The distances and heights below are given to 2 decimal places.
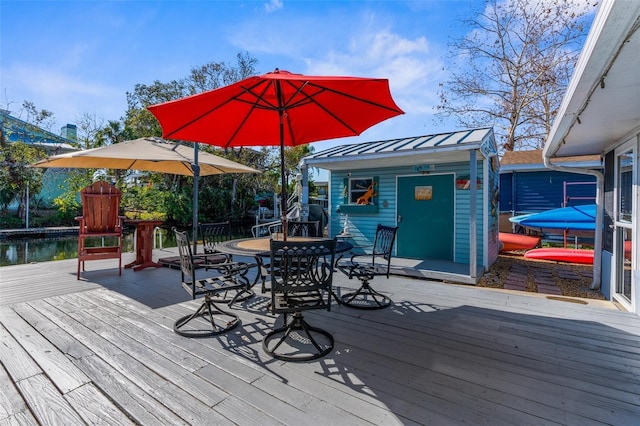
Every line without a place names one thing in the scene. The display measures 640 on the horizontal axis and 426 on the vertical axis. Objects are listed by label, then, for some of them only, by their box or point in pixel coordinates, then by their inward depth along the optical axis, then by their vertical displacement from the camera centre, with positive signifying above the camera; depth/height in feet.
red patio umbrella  8.09 +3.26
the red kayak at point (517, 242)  24.99 -2.69
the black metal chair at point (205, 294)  8.55 -2.40
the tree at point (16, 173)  39.75 +5.00
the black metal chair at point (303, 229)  13.96 -0.92
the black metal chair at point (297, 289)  7.13 -1.93
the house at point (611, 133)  4.95 +2.82
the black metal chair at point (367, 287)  11.14 -2.97
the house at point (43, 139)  41.88 +10.73
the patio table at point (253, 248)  8.50 -1.21
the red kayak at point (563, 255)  21.17 -3.27
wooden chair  14.97 -0.48
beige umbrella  14.15 +2.69
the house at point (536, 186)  29.04 +2.50
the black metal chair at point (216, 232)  12.12 -1.02
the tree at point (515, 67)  40.16 +21.04
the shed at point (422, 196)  17.34 +1.03
